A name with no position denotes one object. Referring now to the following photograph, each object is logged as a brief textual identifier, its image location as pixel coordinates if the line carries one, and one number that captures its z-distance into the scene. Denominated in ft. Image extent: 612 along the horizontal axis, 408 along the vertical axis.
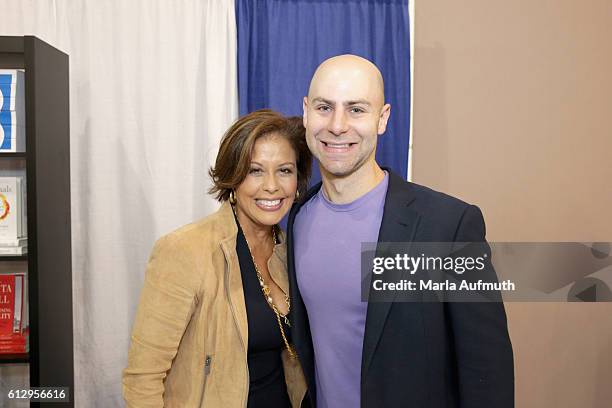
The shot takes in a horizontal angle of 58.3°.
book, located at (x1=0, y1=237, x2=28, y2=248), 7.57
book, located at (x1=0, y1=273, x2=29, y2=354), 7.77
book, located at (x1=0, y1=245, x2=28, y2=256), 7.51
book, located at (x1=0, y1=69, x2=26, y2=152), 7.41
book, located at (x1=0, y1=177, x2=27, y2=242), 7.61
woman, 5.17
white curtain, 8.96
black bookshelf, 7.17
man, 4.82
